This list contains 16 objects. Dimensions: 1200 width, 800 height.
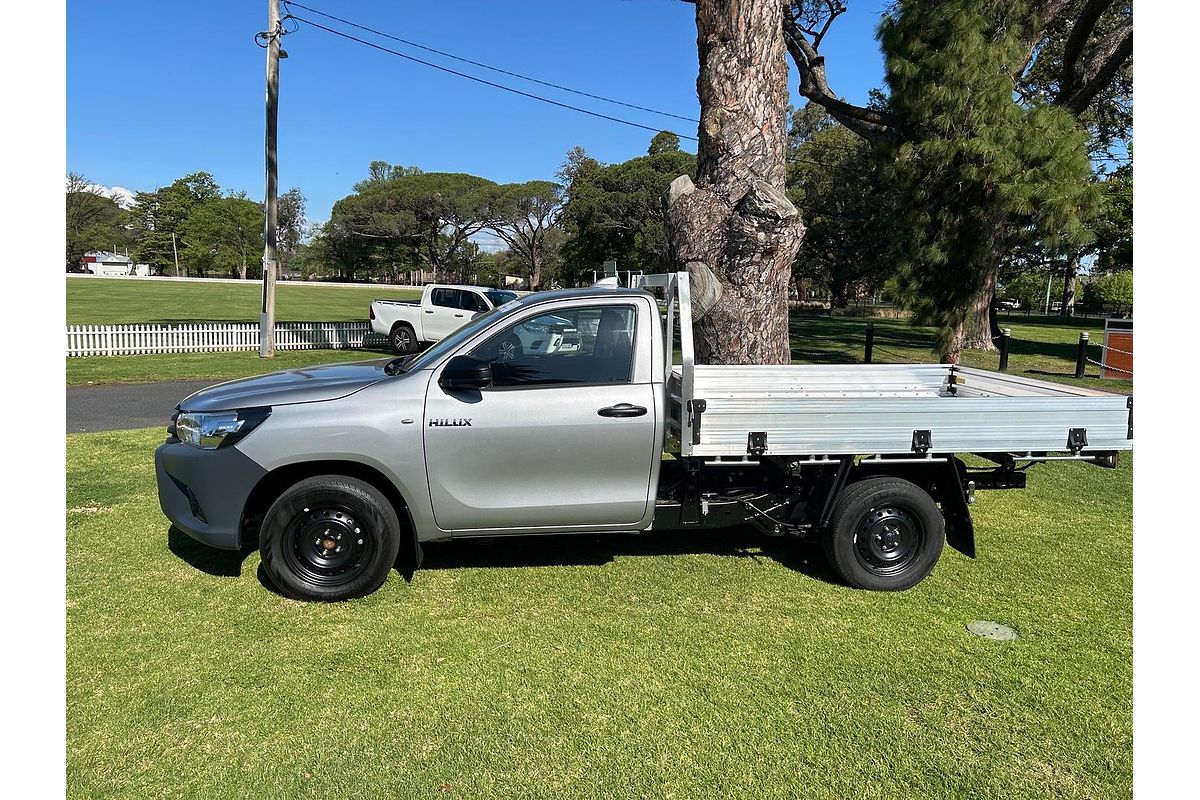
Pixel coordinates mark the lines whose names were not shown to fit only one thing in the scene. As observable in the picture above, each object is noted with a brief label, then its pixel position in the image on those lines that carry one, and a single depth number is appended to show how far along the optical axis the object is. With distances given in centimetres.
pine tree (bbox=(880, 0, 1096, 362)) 1252
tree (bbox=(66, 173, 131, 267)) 9588
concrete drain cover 429
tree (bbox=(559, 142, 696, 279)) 5088
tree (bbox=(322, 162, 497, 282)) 7150
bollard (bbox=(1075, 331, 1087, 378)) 1516
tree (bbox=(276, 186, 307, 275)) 11669
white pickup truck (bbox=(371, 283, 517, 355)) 1873
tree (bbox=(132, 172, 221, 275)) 9456
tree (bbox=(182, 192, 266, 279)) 9444
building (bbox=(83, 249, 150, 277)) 10181
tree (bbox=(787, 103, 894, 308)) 4053
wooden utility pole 1850
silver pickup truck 448
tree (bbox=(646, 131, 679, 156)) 5656
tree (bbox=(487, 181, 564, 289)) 6831
